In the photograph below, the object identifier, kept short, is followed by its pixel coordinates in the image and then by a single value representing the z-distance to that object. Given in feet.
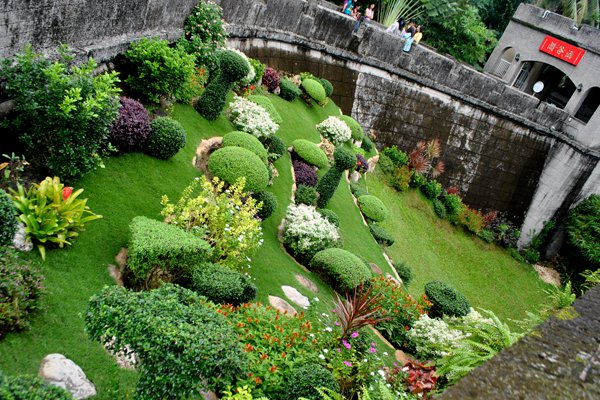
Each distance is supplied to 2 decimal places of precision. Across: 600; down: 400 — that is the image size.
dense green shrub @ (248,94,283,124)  37.09
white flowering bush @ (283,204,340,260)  29.40
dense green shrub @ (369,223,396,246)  42.88
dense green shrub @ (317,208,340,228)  33.60
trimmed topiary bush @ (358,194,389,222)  43.83
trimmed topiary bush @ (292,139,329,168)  38.93
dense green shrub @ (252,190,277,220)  28.53
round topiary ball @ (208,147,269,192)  26.99
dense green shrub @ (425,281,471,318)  34.04
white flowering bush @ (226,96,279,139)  33.78
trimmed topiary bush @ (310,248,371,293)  28.14
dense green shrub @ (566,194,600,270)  63.41
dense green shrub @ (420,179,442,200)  62.13
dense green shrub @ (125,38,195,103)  25.96
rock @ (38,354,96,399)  13.12
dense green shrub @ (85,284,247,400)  12.05
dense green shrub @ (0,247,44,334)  13.55
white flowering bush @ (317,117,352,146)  48.73
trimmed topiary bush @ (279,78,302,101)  46.68
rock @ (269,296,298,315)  22.66
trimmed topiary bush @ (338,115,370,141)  53.06
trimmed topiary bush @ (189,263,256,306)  19.02
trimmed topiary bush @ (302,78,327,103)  50.34
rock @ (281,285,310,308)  24.18
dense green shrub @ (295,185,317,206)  34.71
